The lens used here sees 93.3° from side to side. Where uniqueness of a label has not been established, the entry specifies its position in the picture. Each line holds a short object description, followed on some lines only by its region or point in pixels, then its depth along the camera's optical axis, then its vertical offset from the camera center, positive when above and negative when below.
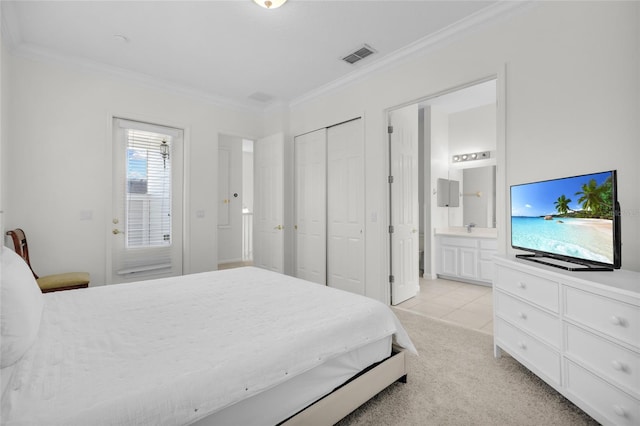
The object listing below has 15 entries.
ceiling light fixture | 2.37 +1.67
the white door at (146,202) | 3.65 +0.16
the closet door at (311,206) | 4.22 +0.11
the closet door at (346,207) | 3.76 +0.10
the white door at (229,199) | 6.14 +0.31
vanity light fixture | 4.88 +0.96
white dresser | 1.36 -0.64
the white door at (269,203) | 4.41 +0.16
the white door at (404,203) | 3.67 +0.14
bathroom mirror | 4.67 +0.28
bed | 0.98 -0.57
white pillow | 1.08 -0.40
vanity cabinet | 4.46 -0.68
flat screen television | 1.65 -0.05
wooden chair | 2.71 -0.63
